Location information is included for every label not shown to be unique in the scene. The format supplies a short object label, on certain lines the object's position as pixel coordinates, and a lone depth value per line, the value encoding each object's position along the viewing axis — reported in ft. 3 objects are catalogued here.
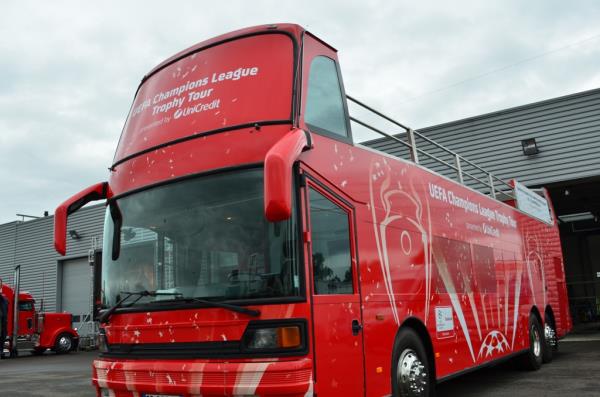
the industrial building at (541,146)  46.62
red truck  67.51
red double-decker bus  13.06
